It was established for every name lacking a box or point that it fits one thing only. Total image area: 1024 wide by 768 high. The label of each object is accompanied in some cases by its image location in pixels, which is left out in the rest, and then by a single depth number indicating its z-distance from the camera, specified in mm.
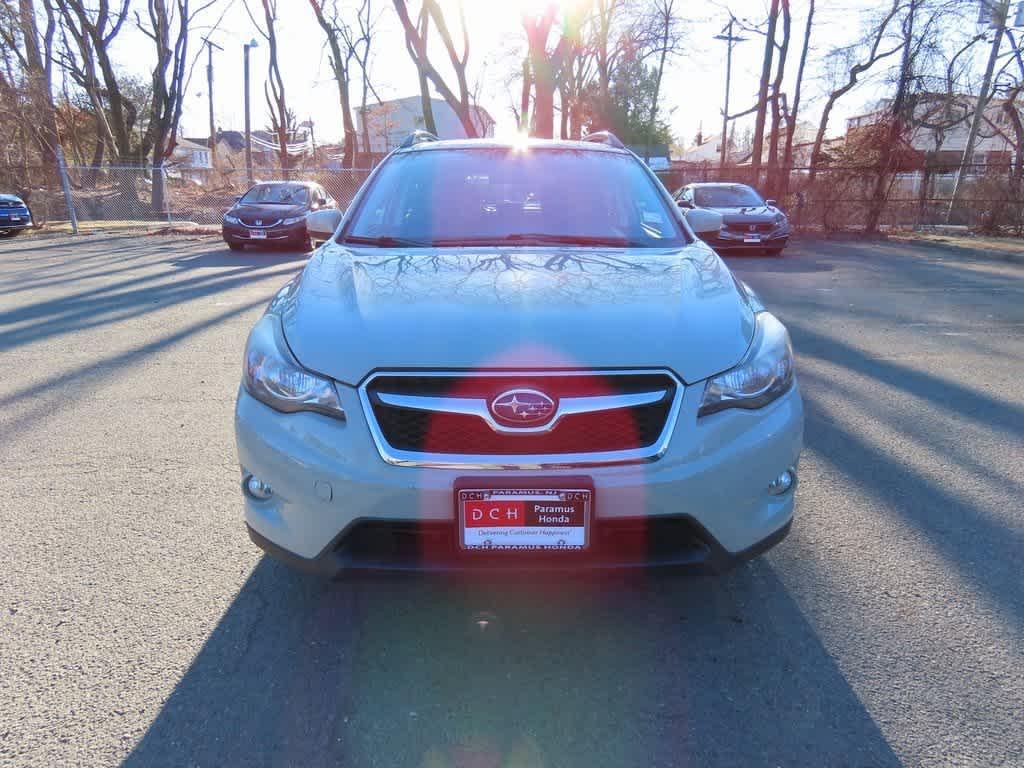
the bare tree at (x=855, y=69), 22444
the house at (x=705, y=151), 70688
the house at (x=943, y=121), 19188
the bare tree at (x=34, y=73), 21234
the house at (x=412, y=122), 65875
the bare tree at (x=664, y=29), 31875
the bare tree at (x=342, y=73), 29609
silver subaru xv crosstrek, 1906
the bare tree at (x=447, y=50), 21094
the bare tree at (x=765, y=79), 20828
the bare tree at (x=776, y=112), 20000
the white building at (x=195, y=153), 63206
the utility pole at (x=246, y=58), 37225
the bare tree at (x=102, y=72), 25844
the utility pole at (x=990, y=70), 18969
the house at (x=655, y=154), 31577
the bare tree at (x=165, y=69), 25844
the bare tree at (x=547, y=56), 19844
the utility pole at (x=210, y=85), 38919
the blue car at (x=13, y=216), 16812
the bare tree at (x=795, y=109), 19625
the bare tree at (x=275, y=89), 31703
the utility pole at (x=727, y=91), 38669
